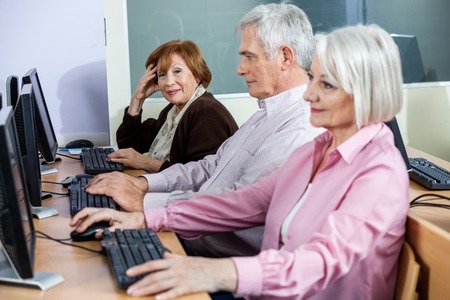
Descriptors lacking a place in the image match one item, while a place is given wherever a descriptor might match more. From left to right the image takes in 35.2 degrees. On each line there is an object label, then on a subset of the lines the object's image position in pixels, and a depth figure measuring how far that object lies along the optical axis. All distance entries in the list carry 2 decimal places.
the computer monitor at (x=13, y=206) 1.31
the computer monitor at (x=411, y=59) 3.84
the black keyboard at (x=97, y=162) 2.75
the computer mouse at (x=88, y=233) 1.78
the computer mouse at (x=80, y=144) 3.36
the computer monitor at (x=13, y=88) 2.57
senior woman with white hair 1.41
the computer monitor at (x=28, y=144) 1.90
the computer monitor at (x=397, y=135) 2.38
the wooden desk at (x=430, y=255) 1.50
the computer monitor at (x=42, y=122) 2.47
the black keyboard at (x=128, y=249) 1.45
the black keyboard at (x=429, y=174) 2.42
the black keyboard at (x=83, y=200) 2.06
